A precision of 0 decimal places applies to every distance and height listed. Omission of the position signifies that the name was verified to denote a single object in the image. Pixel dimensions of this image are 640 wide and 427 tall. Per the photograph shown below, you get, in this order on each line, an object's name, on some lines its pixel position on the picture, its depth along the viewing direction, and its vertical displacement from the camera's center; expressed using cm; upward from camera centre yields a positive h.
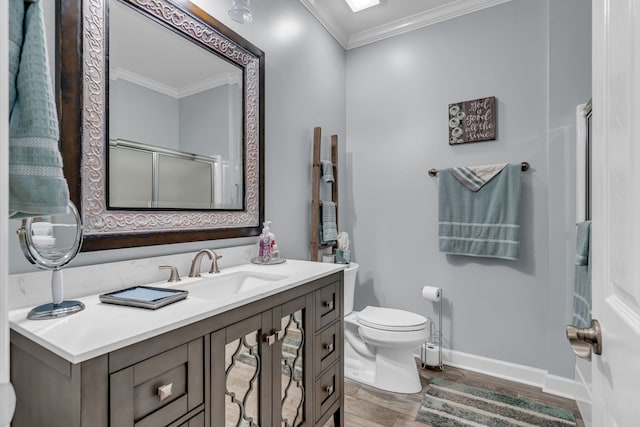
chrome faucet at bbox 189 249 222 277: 138 -22
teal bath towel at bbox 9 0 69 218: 59 +18
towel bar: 219 +29
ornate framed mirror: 108 +36
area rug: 177 -114
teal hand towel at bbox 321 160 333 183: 240 +28
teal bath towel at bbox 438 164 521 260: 220 -5
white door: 45 +0
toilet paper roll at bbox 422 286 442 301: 236 -60
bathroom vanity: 68 -39
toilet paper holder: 238 -100
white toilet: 202 -92
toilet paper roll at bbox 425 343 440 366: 238 -106
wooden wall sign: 230 +64
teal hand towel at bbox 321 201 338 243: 234 -9
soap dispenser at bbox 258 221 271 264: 170 -20
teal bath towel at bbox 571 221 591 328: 163 -36
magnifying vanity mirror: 85 -10
